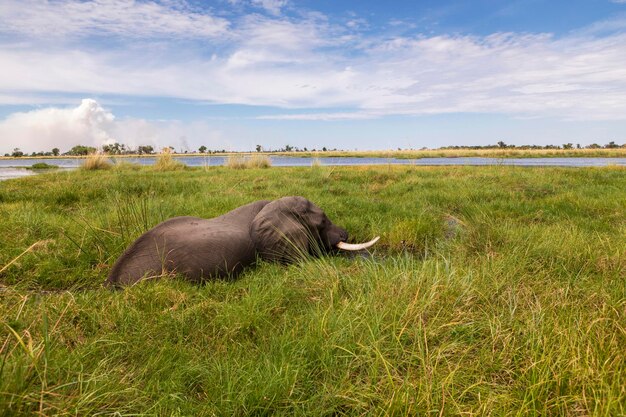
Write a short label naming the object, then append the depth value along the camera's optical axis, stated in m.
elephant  3.69
